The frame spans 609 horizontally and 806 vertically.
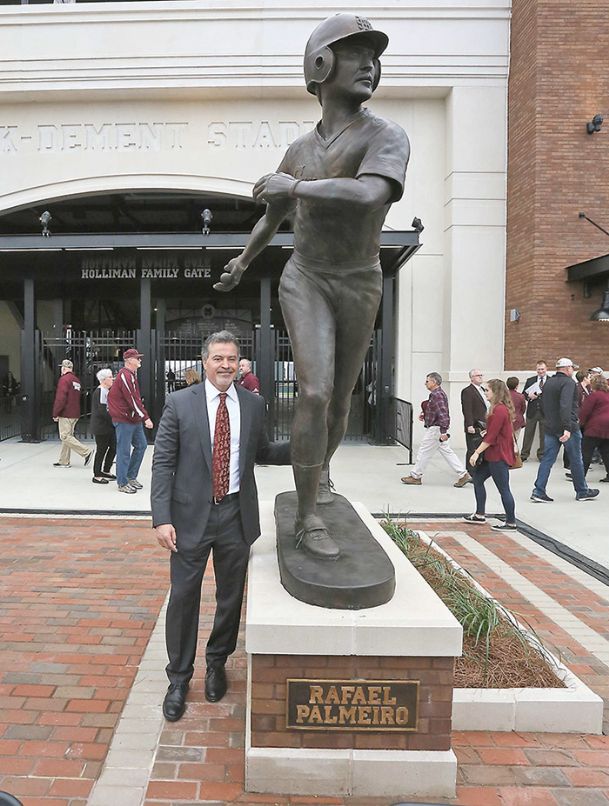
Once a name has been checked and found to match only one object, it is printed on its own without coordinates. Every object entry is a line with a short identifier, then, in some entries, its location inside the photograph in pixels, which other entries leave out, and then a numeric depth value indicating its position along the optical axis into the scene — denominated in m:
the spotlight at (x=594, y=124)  12.02
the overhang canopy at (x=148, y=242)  12.82
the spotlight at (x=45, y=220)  12.73
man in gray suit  2.94
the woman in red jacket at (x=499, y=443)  6.56
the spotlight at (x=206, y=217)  12.52
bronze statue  2.82
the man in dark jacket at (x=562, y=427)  8.13
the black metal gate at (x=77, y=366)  14.18
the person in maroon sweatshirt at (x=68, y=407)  10.42
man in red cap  8.45
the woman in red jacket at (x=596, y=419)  9.66
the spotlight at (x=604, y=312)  11.11
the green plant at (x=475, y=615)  3.31
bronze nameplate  2.49
